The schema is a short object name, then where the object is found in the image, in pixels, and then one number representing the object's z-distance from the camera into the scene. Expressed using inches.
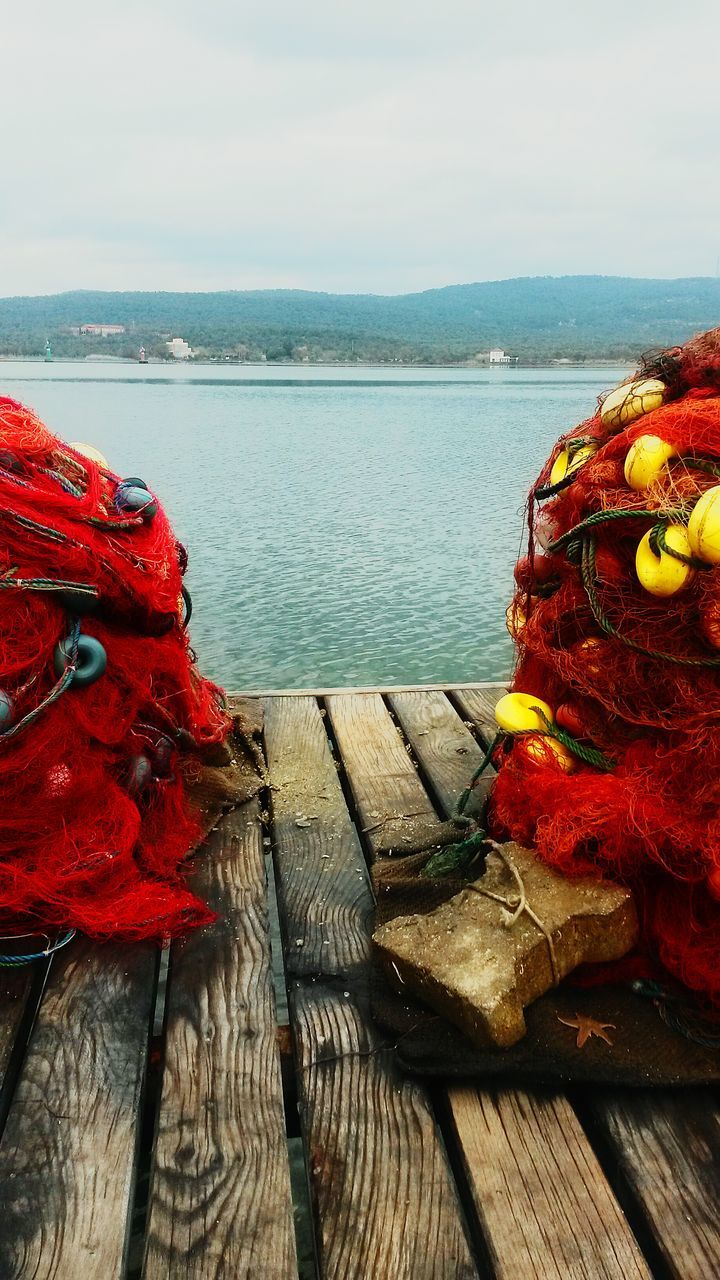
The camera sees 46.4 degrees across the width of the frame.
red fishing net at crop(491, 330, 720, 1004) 83.0
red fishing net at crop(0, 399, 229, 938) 94.0
